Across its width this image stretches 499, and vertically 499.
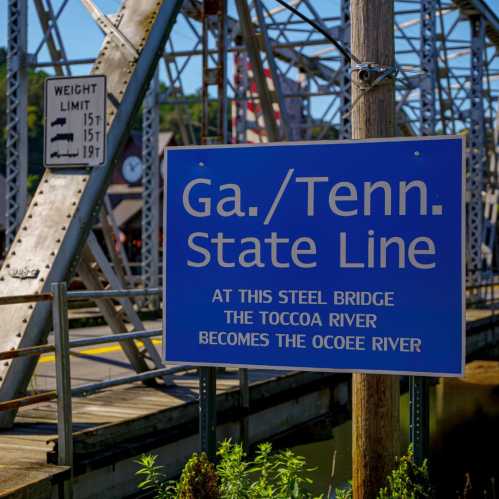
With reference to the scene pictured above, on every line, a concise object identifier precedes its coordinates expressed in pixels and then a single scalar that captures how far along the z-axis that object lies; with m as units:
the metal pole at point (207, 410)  4.92
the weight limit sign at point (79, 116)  7.52
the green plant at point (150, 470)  5.36
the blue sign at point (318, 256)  4.42
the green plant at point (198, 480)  4.80
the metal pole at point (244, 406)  10.11
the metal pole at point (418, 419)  4.66
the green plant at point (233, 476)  5.20
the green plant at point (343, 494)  5.61
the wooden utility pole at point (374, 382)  5.27
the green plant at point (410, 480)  4.76
